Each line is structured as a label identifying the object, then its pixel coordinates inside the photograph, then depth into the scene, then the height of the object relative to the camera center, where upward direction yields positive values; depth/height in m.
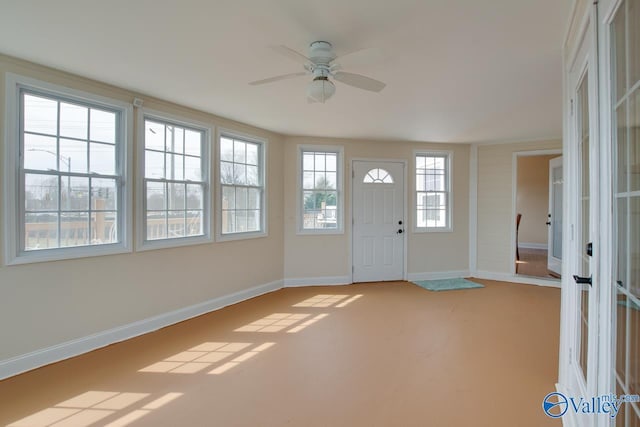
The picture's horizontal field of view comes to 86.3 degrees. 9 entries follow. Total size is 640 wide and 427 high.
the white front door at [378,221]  5.82 -0.14
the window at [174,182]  3.67 +0.35
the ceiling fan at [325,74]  2.35 +1.01
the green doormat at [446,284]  5.43 -1.18
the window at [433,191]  6.15 +0.40
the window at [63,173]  2.70 +0.34
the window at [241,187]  4.59 +0.36
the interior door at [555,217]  6.21 -0.07
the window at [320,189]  5.64 +0.40
